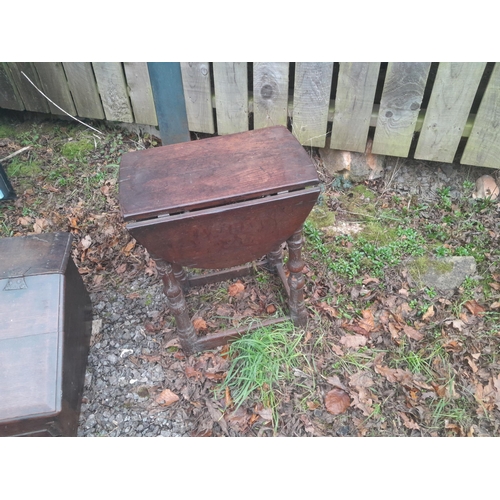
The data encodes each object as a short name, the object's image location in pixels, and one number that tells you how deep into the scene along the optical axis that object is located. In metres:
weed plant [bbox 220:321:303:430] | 2.22
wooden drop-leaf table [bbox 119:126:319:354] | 1.76
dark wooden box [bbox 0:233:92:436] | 1.75
